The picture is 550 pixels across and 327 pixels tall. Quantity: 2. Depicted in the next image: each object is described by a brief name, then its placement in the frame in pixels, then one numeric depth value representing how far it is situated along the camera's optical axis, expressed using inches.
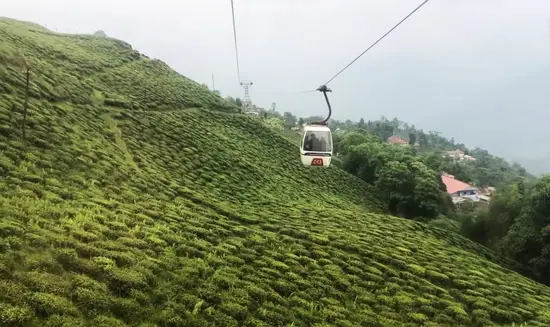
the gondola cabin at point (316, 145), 823.7
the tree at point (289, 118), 5789.9
